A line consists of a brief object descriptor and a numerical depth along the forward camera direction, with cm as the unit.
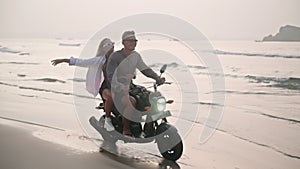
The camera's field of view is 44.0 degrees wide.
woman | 378
